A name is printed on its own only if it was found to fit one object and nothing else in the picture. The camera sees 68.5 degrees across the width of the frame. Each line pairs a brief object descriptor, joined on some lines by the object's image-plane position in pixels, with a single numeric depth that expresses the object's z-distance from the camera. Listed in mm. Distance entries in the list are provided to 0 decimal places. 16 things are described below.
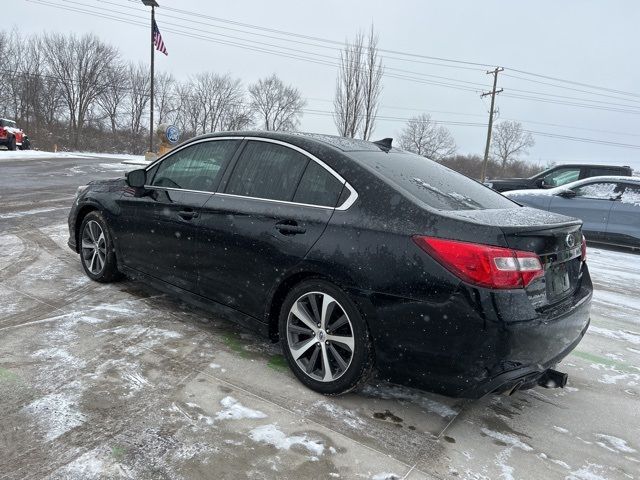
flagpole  23734
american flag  23139
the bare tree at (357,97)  24984
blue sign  21516
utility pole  38344
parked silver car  9172
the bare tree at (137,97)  63438
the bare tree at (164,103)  67250
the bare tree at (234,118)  70750
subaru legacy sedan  2396
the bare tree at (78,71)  53781
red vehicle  25922
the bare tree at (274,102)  73938
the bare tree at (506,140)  83812
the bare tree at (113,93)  58188
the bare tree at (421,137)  75938
